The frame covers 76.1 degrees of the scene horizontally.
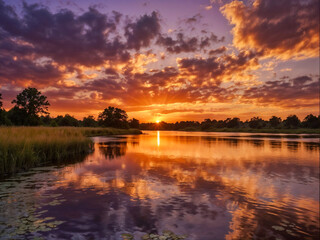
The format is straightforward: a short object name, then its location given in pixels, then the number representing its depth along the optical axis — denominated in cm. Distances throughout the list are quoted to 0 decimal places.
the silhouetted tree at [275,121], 16325
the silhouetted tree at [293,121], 14212
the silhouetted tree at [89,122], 16560
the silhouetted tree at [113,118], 13275
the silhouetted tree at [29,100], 7125
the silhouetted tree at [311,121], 12734
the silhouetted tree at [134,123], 18238
